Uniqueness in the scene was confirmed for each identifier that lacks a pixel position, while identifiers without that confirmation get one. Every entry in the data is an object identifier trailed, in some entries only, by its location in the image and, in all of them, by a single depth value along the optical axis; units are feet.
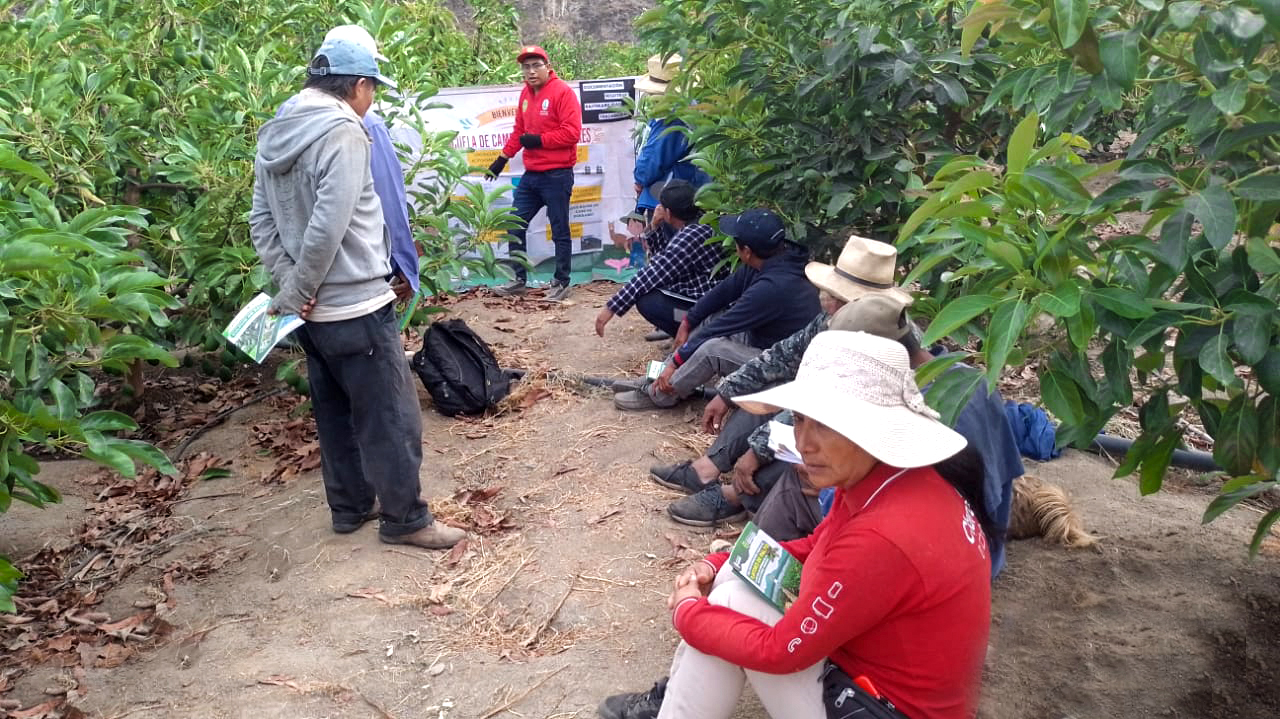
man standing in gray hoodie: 12.38
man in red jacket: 27.53
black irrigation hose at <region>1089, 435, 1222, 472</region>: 14.08
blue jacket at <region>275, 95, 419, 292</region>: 14.66
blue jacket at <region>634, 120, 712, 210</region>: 24.02
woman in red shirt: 7.40
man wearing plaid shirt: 20.58
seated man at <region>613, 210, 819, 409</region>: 16.21
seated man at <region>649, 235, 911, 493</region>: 12.84
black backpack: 19.10
